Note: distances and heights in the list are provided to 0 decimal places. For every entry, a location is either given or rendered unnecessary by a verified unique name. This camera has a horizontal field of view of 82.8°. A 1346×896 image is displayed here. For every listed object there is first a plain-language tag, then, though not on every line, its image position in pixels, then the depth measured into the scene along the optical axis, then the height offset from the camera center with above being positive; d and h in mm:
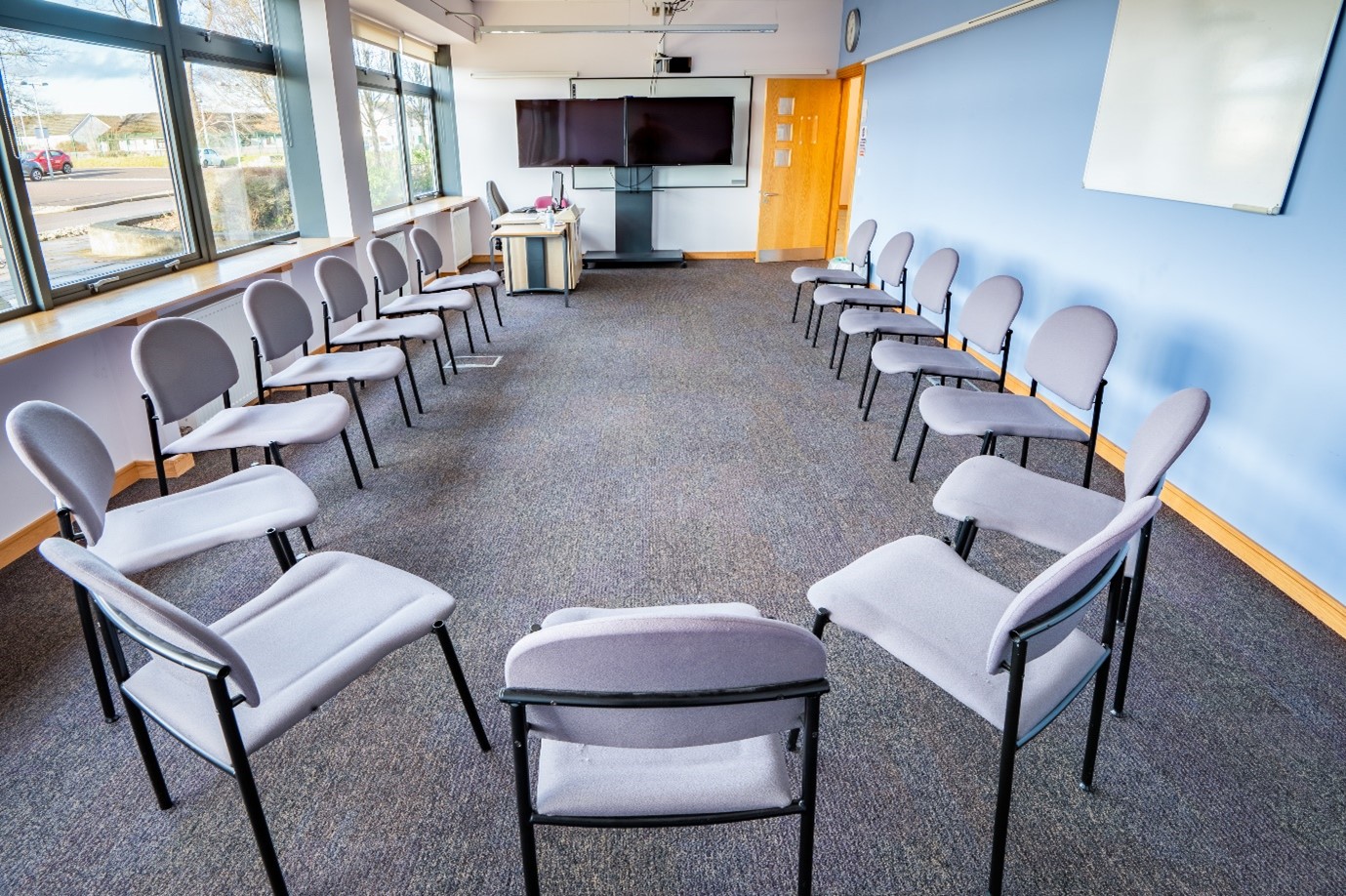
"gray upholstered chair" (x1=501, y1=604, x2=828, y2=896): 1058 -793
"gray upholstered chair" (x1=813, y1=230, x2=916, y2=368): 4750 -748
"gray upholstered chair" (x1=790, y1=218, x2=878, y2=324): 5383 -714
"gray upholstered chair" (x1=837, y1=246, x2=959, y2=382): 4207 -796
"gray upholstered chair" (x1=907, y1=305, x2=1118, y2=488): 2770 -795
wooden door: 8641 -22
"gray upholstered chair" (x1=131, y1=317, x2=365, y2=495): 2559 -842
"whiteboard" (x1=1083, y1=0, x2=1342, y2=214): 2570 +289
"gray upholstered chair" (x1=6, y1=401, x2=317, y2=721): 1766 -938
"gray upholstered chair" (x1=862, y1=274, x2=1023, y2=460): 3416 -788
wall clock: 7711 +1319
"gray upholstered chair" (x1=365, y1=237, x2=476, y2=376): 4410 -764
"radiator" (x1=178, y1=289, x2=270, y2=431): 3797 -949
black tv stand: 8859 -629
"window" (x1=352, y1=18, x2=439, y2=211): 6590 +350
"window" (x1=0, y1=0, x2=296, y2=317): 3127 +29
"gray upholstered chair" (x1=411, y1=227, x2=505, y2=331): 5043 -722
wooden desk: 6926 -839
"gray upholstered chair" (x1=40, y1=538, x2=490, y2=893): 1252 -956
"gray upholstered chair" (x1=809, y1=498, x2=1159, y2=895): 1336 -907
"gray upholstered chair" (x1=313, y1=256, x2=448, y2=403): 3816 -801
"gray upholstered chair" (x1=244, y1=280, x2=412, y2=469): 3191 -818
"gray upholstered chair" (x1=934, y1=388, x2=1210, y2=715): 1788 -868
